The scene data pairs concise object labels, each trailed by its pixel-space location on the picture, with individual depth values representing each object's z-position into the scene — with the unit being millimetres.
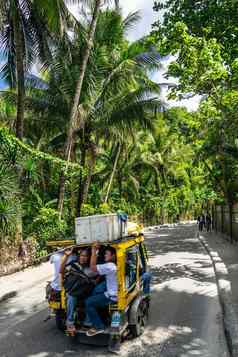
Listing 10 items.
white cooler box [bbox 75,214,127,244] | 6547
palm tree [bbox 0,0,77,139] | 14359
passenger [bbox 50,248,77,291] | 6594
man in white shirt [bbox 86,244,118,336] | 5945
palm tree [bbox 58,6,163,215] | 20344
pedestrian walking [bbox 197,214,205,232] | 33291
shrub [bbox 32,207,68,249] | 15777
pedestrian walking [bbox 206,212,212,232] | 32344
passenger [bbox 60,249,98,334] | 6059
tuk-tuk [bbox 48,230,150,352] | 5949
